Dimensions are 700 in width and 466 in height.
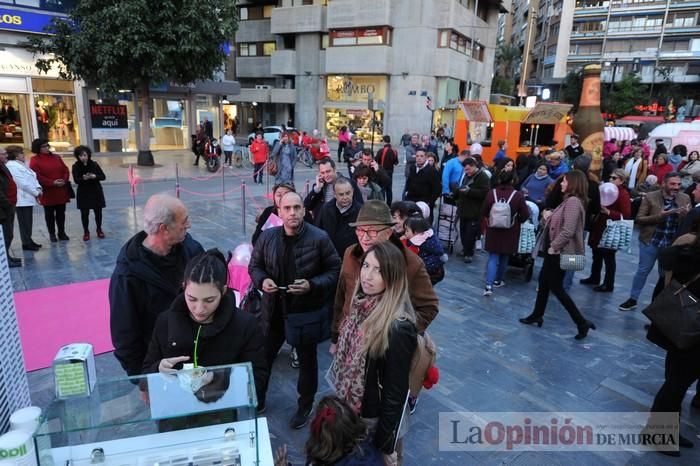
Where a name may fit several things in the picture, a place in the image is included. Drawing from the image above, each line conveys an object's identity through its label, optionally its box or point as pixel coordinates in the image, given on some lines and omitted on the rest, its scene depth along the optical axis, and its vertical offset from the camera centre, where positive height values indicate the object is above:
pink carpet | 4.60 -2.31
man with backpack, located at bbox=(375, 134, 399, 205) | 12.05 -0.67
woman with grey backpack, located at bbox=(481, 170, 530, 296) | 6.06 -1.10
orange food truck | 17.92 +0.66
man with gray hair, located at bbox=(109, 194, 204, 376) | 2.51 -0.89
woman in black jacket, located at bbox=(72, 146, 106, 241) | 7.62 -1.14
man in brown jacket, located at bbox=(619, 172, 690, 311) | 5.50 -0.98
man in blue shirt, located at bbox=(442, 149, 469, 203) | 8.44 -0.70
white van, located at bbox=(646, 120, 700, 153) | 17.69 +0.40
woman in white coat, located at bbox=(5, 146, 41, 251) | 6.96 -1.12
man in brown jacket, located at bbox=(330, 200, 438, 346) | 3.01 -0.95
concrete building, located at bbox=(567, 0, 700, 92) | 54.41 +13.69
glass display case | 1.49 -1.03
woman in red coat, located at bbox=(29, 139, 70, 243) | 7.46 -0.98
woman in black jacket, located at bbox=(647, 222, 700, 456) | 3.26 -1.53
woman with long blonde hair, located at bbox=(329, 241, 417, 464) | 2.14 -1.05
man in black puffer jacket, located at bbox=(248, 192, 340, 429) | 3.27 -1.11
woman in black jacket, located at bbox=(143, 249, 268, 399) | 2.12 -0.99
